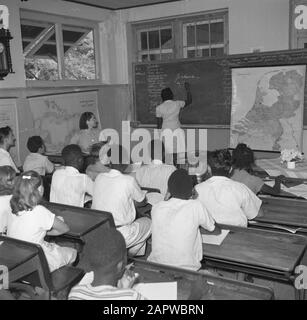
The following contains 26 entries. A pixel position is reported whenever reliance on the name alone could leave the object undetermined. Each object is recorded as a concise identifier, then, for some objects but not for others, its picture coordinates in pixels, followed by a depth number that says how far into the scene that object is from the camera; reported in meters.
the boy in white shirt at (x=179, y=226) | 2.18
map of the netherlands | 5.24
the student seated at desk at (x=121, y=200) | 2.89
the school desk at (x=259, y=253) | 1.98
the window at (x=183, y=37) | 6.18
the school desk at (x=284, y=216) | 2.56
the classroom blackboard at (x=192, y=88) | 5.95
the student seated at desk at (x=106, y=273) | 1.45
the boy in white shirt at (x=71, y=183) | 3.29
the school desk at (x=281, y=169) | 3.85
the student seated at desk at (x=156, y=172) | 3.70
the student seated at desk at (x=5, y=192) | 2.65
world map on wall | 5.62
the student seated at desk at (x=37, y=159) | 4.21
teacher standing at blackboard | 5.93
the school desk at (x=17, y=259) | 2.05
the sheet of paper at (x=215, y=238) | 2.33
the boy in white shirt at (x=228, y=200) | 2.65
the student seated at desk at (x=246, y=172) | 3.11
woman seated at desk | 5.20
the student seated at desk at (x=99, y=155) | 3.42
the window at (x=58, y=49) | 5.74
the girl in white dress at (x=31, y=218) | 2.28
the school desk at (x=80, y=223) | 2.49
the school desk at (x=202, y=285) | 1.70
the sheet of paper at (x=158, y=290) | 1.72
